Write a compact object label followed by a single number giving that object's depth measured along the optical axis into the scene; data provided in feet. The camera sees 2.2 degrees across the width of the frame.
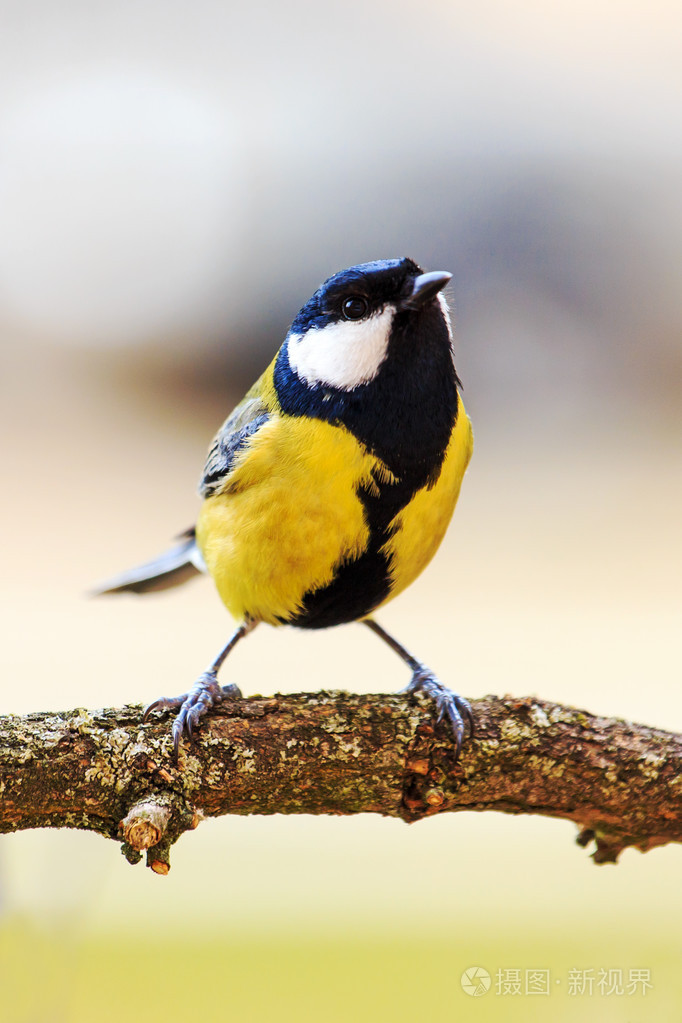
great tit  11.75
